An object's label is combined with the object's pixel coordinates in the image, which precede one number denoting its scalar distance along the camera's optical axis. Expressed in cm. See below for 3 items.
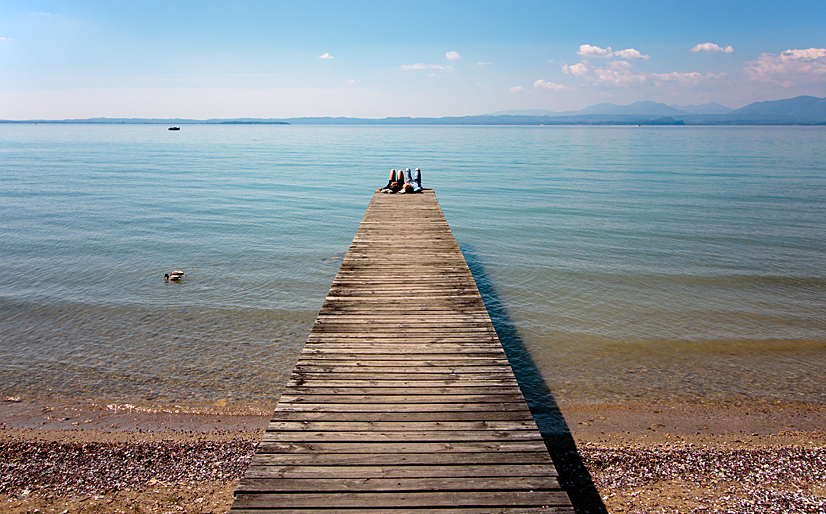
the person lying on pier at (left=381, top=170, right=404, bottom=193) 2019
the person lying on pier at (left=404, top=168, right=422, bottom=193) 1995
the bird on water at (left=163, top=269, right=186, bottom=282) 1440
